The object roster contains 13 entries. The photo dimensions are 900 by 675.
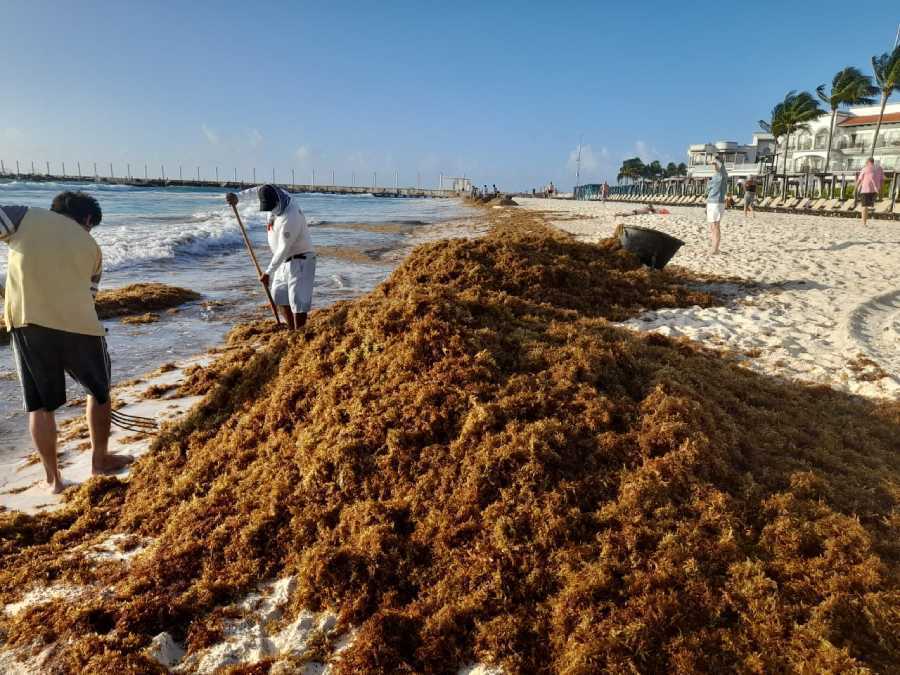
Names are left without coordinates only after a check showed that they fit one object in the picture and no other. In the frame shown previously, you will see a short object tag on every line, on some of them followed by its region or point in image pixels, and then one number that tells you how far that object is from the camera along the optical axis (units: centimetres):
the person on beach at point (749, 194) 2062
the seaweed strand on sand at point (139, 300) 812
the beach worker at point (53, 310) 327
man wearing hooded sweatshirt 548
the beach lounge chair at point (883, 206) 2108
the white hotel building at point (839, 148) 4247
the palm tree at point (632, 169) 9425
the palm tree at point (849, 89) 4062
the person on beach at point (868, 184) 1479
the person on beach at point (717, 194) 1052
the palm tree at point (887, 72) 3769
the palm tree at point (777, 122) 4681
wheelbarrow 880
